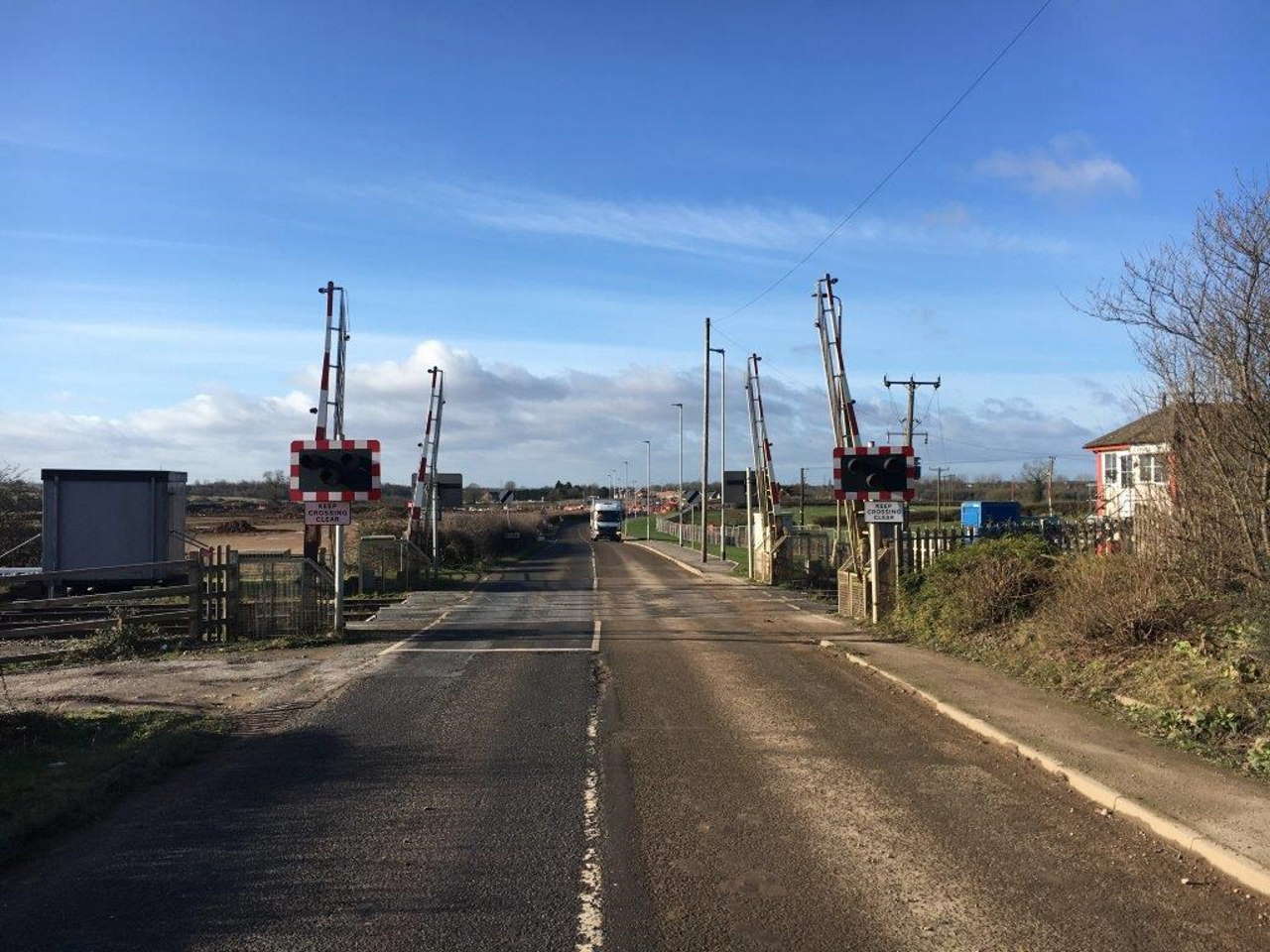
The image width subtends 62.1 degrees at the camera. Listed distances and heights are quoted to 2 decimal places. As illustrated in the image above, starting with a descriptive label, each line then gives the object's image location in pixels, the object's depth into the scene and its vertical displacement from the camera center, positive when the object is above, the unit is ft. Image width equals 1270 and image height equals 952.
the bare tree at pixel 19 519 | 97.56 -1.35
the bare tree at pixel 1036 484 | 202.37 +6.34
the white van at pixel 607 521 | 278.26 -2.85
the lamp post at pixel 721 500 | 155.21 +1.63
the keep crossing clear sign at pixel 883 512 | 57.32 +0.04
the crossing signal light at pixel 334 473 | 55.52 +1.82
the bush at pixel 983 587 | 45.47 -3.31
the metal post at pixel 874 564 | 59.57 -2.95
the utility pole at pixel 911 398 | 122.42 +13.31
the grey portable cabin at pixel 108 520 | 82.17 -1.11
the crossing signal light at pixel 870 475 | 58.34 +2.05
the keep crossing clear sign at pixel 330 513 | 55.47 -0.29
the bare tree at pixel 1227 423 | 30.89 +2.81
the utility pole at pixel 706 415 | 153.38 +13.96
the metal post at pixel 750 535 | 120.47 -2.84
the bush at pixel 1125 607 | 34.37 -3.09
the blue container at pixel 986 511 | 123.95 +0.28
